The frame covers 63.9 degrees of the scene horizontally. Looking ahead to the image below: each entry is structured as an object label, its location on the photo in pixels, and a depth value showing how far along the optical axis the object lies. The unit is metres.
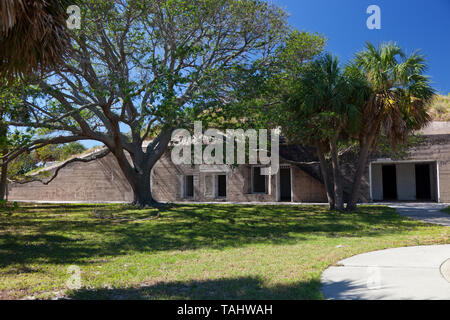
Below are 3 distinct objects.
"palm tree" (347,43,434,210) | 13.86
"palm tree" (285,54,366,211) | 14.01
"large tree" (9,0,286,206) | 12.57
